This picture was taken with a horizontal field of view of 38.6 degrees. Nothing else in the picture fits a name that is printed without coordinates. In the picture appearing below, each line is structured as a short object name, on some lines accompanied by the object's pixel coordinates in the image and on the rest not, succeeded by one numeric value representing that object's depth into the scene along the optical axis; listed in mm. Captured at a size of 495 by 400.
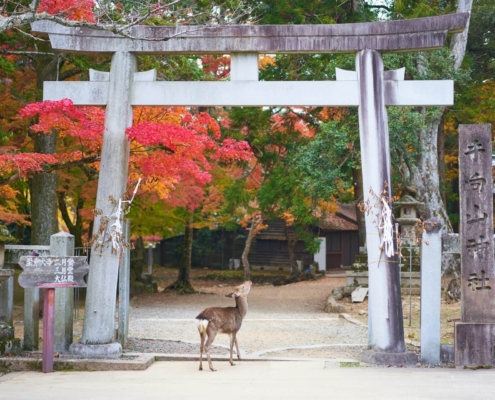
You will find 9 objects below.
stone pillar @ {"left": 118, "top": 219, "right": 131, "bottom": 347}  11558
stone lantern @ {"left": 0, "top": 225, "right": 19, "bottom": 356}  10602
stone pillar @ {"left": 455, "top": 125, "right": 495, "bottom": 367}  9953
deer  9828
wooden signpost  9562
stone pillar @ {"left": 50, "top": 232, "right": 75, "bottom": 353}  10720
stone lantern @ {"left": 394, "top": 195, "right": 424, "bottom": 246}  22944
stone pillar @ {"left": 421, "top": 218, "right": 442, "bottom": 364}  10242
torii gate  10508
